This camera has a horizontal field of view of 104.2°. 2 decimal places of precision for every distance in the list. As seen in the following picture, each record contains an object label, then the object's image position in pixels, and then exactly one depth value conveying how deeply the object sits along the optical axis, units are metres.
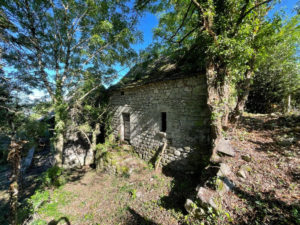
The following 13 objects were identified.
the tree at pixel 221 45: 3.54
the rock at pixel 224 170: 2.97
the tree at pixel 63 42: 4.52
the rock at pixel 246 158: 3.22
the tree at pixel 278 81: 6.89
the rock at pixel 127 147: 6.84
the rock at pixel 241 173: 2.85
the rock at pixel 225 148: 3.56
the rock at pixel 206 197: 2.59
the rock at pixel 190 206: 2.86
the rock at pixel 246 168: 2.98
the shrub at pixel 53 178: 5.12
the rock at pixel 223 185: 2.71
